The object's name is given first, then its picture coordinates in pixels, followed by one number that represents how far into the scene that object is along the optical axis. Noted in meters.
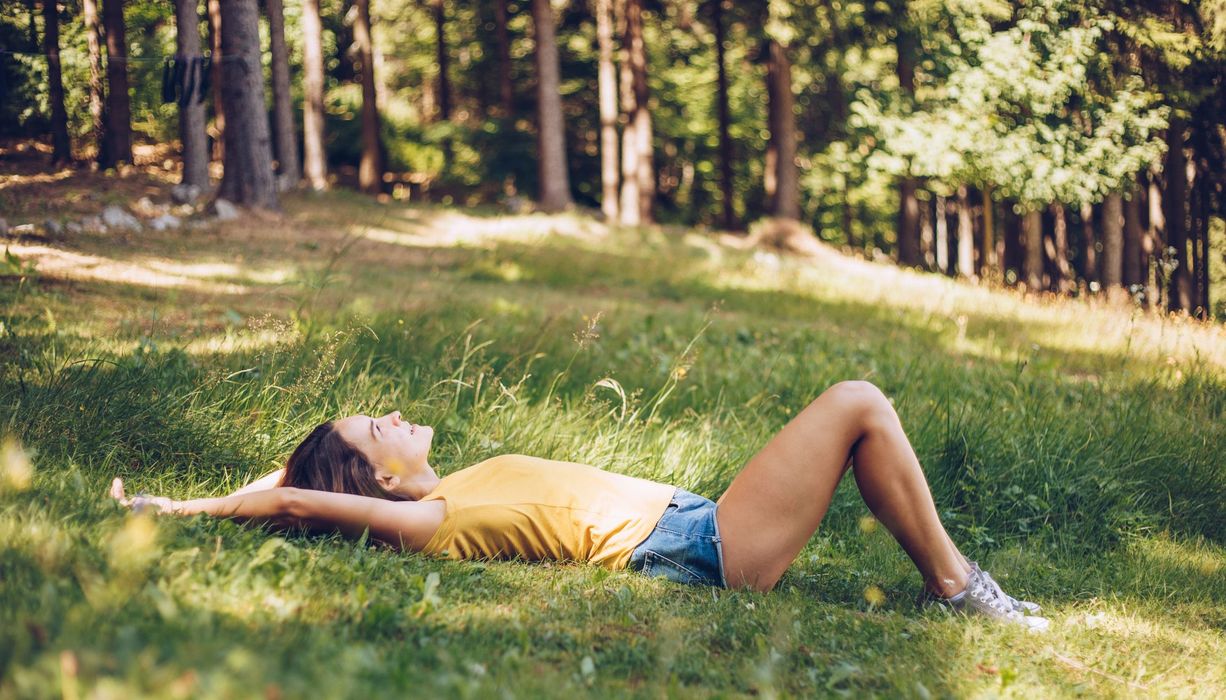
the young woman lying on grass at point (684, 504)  3.57
